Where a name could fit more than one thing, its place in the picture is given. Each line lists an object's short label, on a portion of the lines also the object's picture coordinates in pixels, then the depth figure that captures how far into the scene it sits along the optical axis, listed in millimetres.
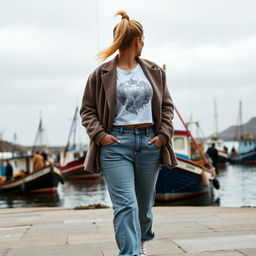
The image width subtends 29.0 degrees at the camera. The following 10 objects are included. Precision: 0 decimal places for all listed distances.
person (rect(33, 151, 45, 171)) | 25917
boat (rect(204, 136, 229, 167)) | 51800
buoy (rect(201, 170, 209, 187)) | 18528
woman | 3191
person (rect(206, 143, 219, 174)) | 30984
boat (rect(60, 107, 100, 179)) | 40125
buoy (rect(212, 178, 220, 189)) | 18781
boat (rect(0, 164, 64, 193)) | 25672
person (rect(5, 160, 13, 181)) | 28344
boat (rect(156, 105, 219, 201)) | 17656
